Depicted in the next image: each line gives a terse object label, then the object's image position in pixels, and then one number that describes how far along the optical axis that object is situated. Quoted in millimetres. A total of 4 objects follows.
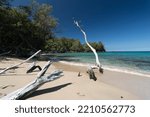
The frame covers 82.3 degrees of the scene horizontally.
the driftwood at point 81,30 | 8532
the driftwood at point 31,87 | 2184
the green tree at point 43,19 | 14636
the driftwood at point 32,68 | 4610
